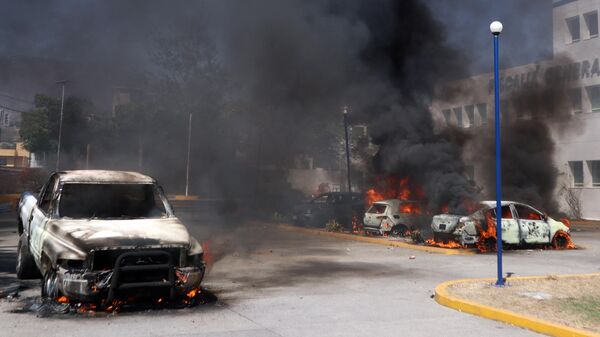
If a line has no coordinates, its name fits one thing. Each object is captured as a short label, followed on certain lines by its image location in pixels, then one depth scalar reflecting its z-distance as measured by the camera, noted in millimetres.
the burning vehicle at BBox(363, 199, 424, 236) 17672
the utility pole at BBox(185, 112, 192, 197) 39638
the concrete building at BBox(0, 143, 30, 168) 106688
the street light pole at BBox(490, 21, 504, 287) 8492
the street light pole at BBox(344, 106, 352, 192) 26134
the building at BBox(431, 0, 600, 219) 26953
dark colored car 21391
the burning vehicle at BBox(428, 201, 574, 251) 13906
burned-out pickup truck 6426
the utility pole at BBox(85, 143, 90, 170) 38394
